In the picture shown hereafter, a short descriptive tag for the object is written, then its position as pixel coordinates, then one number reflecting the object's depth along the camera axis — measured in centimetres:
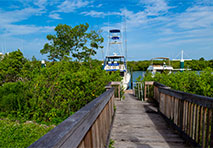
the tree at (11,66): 1102
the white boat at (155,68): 3301
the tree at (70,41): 2428
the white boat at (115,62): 2538
